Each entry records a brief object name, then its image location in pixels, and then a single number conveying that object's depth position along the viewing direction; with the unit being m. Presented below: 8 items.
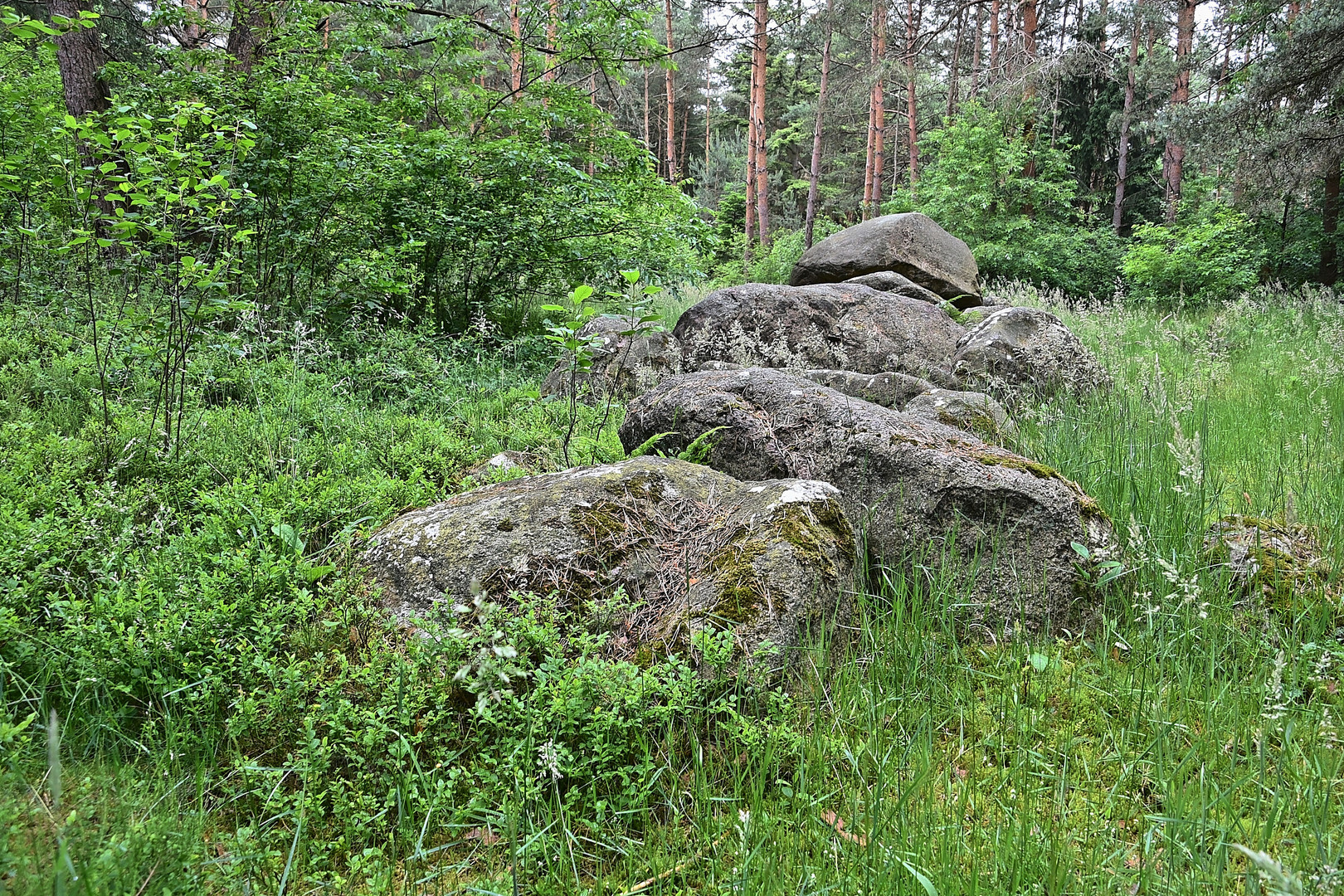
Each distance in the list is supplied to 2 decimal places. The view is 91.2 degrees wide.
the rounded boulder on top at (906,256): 10.07
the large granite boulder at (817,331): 6.91
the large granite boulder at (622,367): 6.27
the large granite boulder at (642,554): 2.28
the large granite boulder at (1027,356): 6.00
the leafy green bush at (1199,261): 12.23
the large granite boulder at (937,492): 2.69
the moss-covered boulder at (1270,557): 2.59
